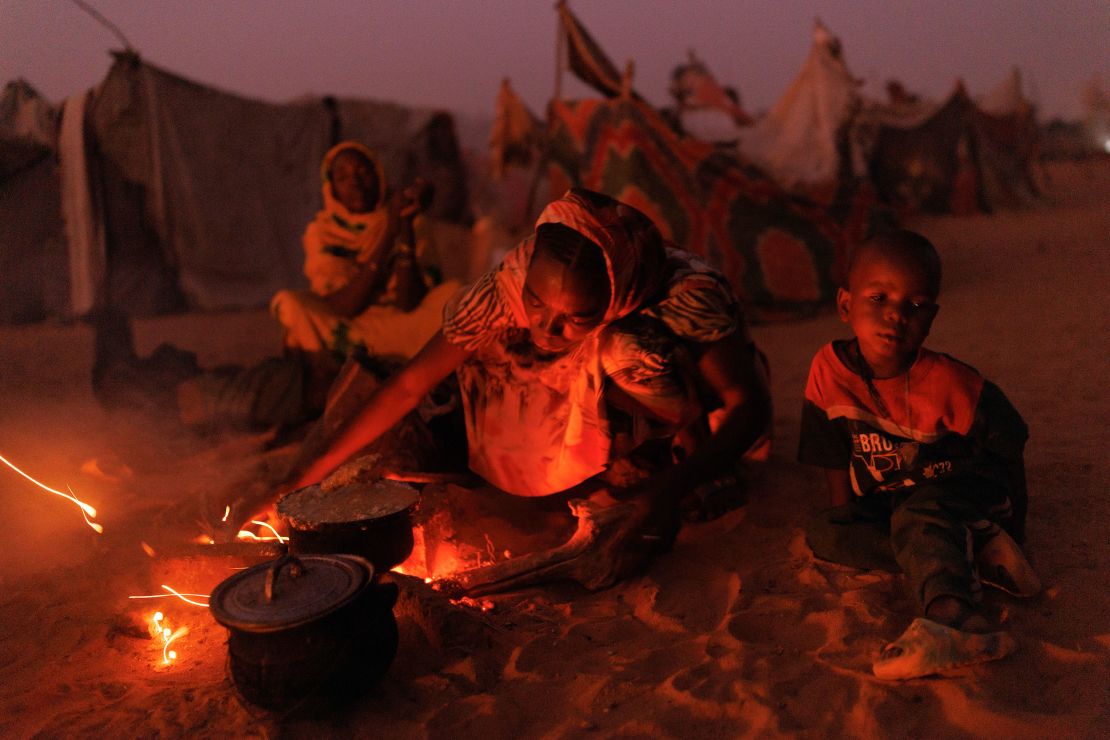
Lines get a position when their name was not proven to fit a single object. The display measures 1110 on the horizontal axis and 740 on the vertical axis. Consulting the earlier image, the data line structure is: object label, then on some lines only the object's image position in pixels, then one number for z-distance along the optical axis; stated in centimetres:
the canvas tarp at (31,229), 647
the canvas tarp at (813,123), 855
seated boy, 184
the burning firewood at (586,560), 208
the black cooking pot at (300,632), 149
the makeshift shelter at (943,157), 1195
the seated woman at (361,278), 433
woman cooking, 211
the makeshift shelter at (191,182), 647
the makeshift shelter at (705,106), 1158
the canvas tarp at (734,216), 675
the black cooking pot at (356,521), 192
